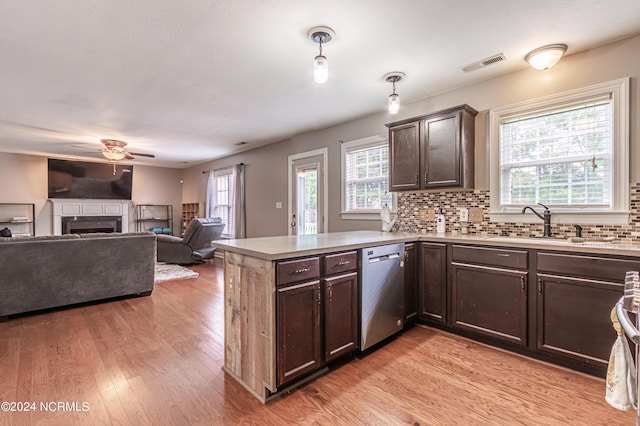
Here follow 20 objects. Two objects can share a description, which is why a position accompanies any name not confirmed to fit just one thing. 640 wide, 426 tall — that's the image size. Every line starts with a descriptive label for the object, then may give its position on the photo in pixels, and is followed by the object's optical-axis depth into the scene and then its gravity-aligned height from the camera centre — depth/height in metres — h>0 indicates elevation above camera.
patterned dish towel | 0.92 -0.51
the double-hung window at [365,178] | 4.05 +0.45
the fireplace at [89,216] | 7.53 -0.10
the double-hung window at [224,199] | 7.13 +0.30
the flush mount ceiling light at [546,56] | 2.51 +1.29
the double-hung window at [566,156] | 2.45 +0.48
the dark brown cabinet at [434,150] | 3.06 +0.63
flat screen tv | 7.31 +0.80
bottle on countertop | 3.36 -0.15
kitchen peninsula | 1.92 -0.62
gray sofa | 3.27 -0.67
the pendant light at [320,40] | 2.18 +1.32
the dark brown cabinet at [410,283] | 2.93 -0.70
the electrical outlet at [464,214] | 3.31 -0.04
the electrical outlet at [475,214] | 3.21 -0.04
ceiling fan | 5.42 +1.12
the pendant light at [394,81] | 2.82 +1.33
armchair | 6.13 -0.66
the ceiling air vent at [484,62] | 2.70 +1.34
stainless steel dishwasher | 2.46 -0.70
